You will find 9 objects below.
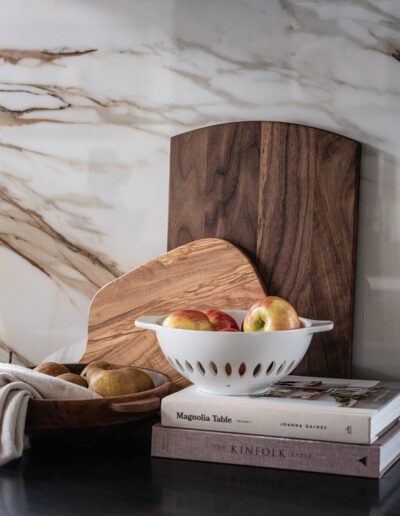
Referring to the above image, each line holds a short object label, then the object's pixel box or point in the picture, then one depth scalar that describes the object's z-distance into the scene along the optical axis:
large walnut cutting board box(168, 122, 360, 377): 1.82
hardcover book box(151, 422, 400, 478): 1.53
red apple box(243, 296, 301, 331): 1.64
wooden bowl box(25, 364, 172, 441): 1.59
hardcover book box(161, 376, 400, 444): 1.54
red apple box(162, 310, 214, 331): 1.65
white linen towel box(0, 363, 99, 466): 1.57
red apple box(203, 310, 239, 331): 1.69
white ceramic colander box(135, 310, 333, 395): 1.60
